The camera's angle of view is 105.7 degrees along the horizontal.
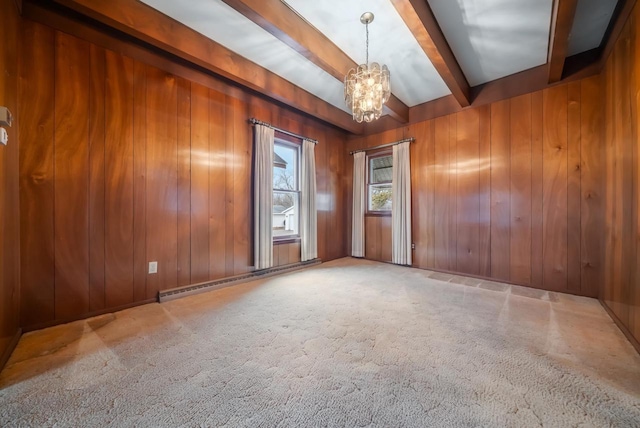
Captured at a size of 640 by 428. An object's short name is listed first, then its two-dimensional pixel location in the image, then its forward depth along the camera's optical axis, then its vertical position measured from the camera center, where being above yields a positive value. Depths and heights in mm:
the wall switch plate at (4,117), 1323 +540
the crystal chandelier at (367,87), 2221 +1167
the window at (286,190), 3811 +365
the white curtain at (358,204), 4551 +169
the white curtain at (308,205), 3926 +130
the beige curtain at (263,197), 3266 +218
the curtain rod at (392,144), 3926 +1183
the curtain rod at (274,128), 3250 +1231
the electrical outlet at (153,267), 2453 -546
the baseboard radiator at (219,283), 2525 -837
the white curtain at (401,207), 3924 +95
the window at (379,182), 4375 +578
